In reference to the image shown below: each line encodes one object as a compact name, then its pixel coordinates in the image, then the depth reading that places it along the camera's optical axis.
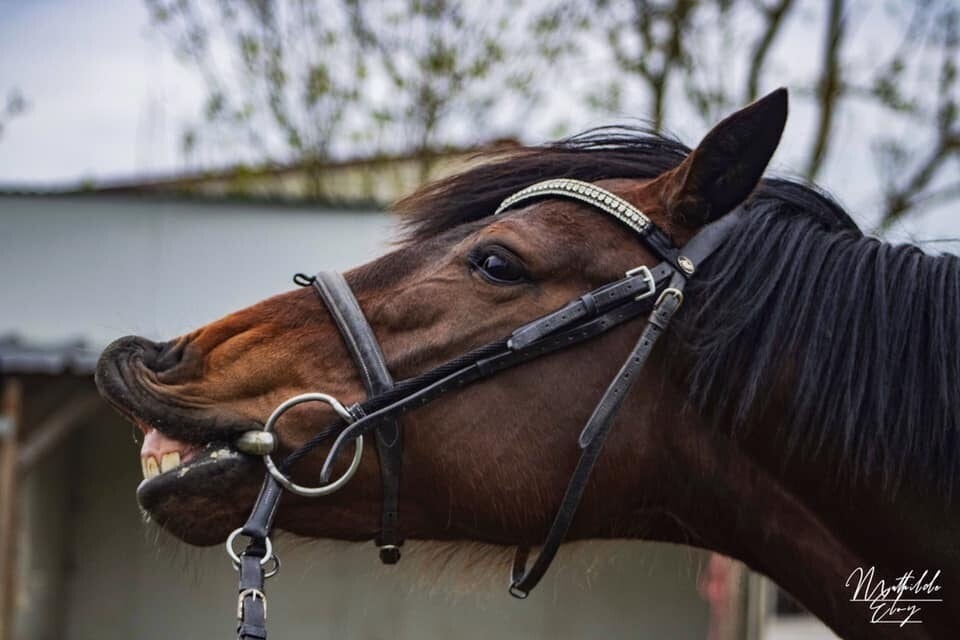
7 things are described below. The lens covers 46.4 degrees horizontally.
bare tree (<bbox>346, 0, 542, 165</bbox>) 10.90
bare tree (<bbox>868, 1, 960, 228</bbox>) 12.03
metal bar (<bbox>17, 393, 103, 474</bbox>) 8.57
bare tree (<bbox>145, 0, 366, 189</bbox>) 11.02
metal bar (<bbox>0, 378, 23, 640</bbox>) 8.28
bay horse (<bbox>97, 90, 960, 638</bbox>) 2.20
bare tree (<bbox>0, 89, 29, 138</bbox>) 10.09
